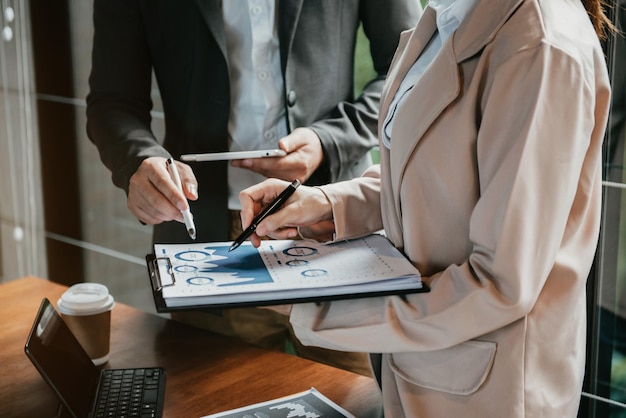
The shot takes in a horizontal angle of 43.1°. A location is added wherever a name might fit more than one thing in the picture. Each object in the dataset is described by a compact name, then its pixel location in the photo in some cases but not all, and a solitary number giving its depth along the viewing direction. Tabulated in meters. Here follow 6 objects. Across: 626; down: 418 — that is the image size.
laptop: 1.19
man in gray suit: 1.77
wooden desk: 1.30
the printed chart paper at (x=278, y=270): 1.01
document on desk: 1.23
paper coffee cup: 1.43
